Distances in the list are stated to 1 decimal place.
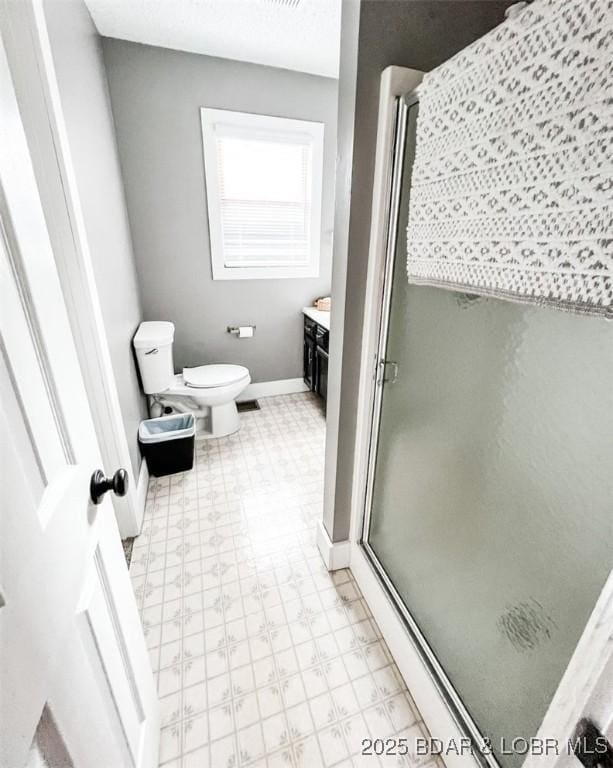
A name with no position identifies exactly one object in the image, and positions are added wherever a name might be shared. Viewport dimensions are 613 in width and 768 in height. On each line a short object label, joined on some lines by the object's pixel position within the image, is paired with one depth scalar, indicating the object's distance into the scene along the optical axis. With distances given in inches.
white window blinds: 94.0
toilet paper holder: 111.3
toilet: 84.6
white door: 15.5
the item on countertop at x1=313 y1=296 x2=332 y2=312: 114.9
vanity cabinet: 103.0
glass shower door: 24.0
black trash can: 80.3
